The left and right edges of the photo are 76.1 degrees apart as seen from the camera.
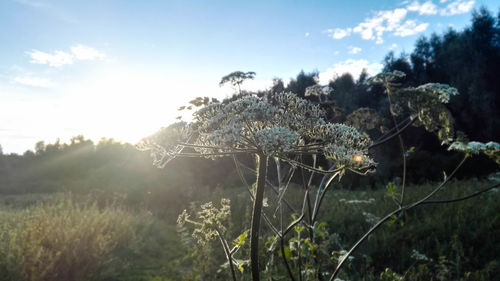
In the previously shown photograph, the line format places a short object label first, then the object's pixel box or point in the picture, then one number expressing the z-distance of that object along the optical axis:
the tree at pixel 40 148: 34.62
